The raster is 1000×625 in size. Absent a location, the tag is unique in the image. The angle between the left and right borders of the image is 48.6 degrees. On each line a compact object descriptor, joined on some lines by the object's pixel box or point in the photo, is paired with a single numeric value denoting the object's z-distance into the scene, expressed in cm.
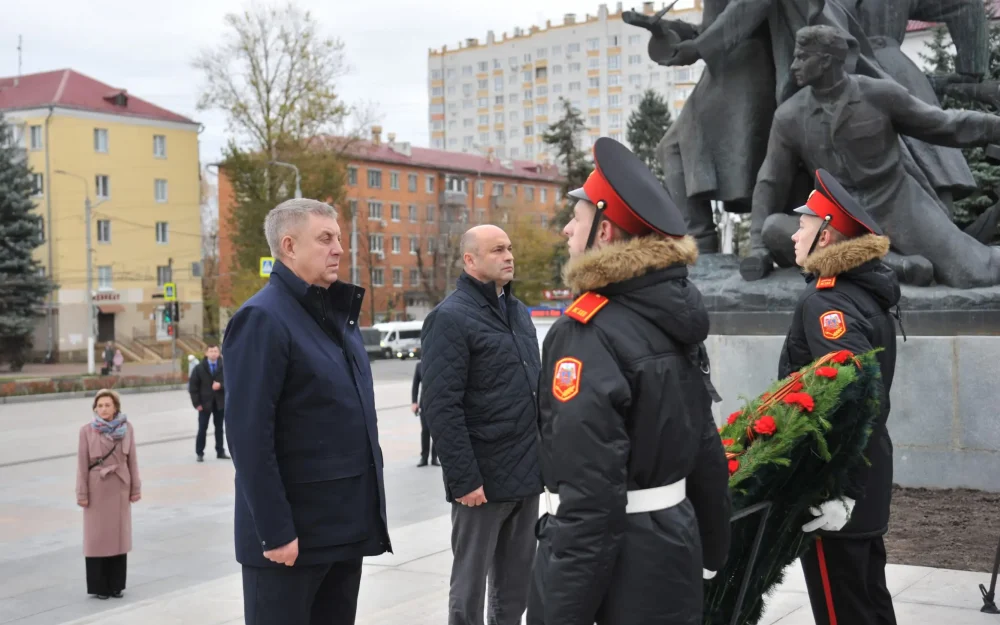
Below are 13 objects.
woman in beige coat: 773
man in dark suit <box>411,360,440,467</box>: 1337
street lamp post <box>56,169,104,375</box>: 4544
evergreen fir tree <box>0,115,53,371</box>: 4656
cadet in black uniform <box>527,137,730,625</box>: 280
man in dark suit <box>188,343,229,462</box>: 1573
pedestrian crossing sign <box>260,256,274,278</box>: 2515
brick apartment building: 7919
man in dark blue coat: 363
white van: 5616
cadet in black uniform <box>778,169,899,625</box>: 433
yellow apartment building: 6047
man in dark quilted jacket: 499
